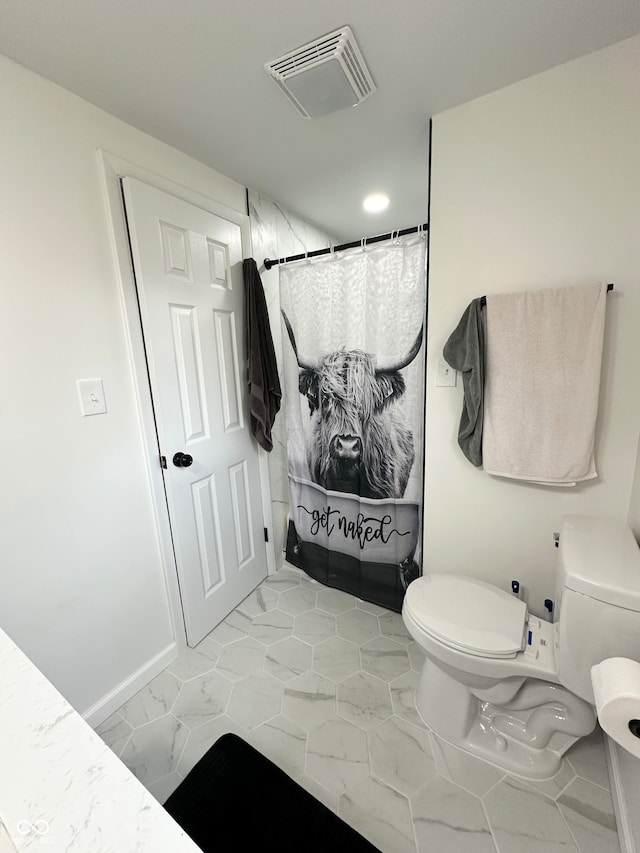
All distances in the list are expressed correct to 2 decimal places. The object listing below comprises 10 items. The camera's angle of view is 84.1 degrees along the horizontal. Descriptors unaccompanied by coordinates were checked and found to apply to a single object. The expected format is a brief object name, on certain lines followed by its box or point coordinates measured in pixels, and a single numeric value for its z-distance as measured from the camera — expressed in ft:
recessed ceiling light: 6.45
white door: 4.67
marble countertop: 1.35
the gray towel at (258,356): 5.84
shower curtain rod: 4.89
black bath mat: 2.89
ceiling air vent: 3.32
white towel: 3.86
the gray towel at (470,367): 4.30
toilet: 3.23
